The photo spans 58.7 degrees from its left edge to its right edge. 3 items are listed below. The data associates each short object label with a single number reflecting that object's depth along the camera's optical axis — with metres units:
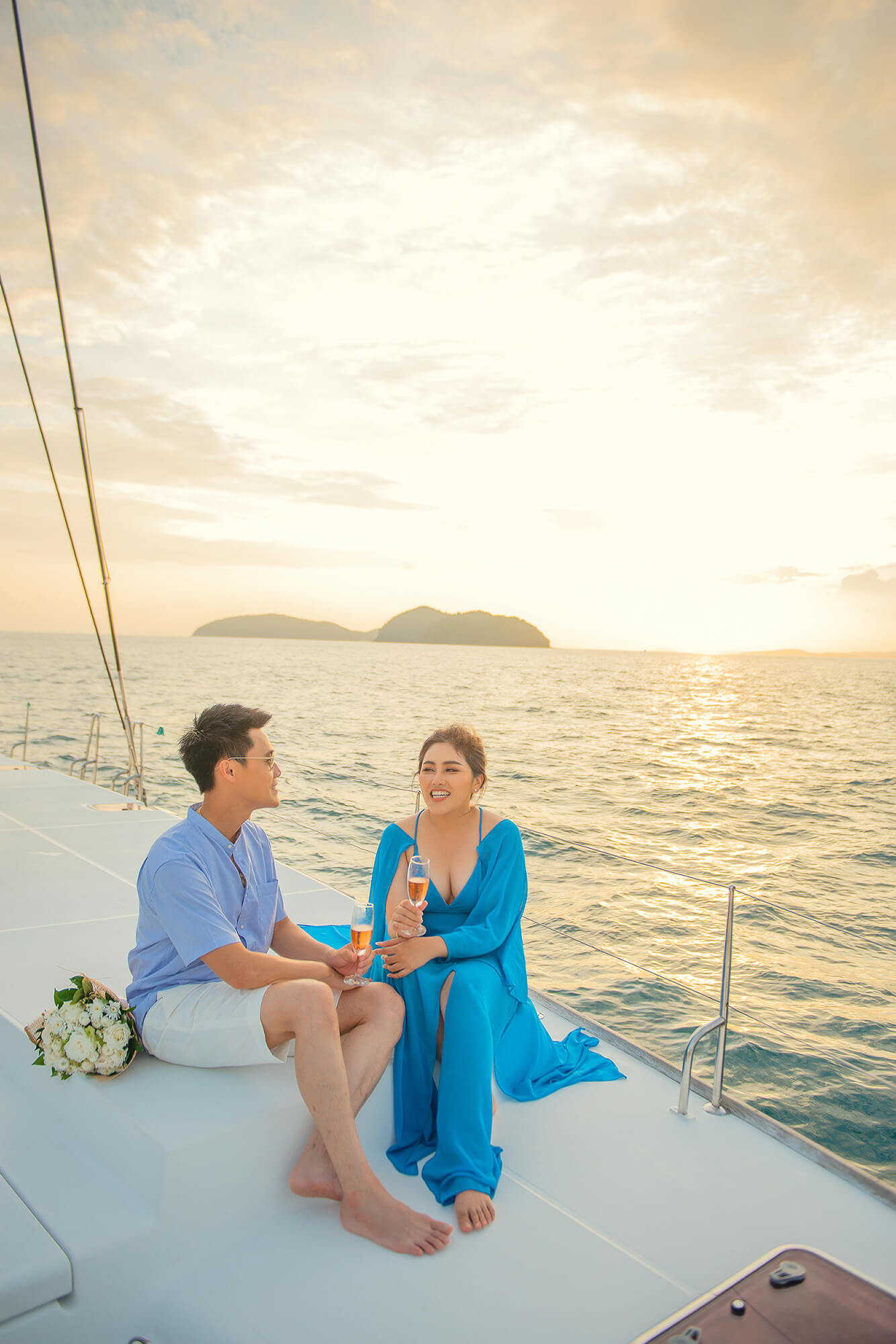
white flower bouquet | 1.93
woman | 2.10
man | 1.89
